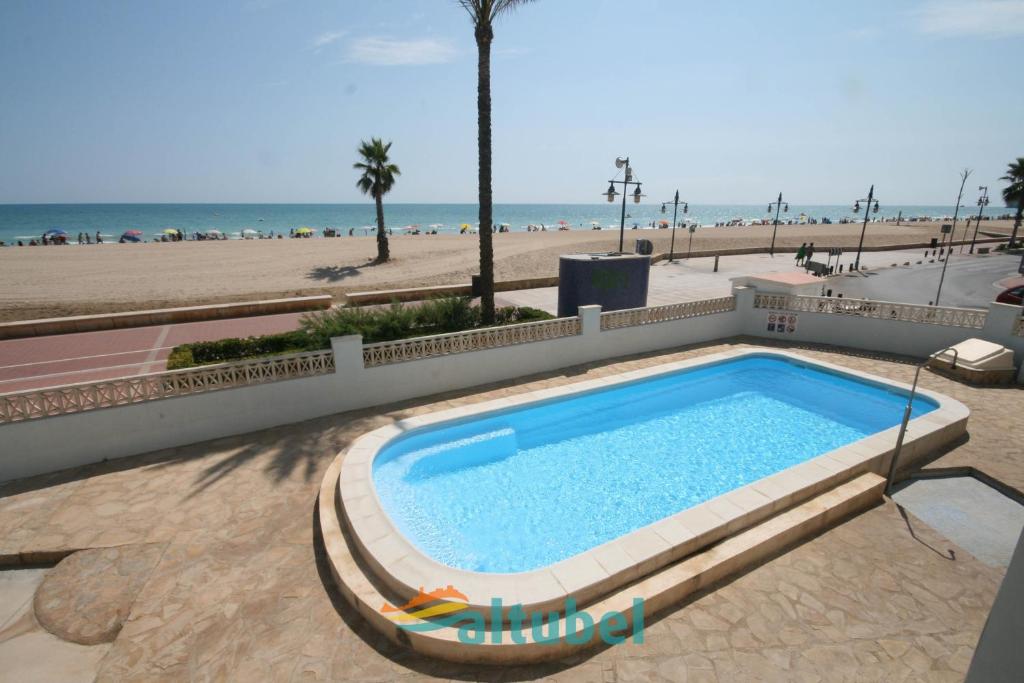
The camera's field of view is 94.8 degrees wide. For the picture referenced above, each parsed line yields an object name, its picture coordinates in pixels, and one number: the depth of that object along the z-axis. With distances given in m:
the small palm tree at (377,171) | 36.00
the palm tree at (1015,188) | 47.81
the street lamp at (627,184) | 23.17
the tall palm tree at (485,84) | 15.59
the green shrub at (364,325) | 13.80
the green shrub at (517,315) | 17.72
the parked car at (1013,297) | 20.08
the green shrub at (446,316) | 15.90
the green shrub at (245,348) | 14.57
